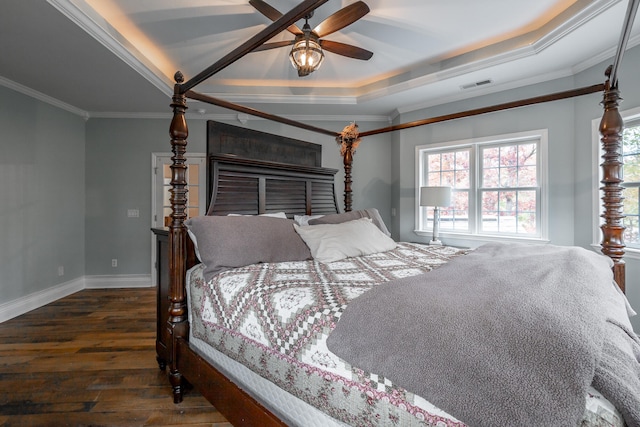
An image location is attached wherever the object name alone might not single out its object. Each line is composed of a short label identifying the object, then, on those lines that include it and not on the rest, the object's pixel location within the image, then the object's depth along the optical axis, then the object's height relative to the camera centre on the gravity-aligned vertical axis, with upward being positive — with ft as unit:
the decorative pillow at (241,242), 5.62 -0.60
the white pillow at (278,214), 8.36 -0.06
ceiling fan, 6.94 +4.52
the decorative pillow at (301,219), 8.40 -0.21
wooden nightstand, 6.60 -1.81
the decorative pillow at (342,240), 6.80 -0.68
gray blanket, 2.10 -1.09
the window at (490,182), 11.54 +1.23
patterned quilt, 2.91 -1.61
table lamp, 12.09 +0.51
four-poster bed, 3.69 -0.88
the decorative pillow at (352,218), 8.54 -0.18
